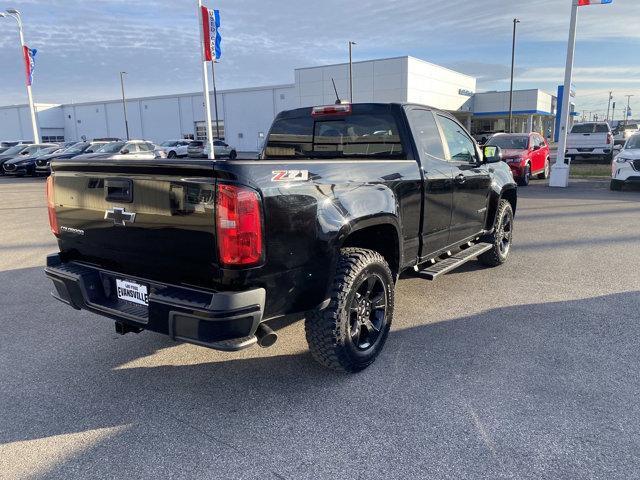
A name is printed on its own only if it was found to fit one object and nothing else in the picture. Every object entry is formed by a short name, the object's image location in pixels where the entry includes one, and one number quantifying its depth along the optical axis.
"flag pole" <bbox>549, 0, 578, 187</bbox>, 14.52
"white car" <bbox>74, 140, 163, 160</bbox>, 22.39
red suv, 15.49
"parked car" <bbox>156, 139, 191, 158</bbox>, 35.09
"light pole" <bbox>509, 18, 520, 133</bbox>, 41.28
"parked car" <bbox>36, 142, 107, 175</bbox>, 23.34
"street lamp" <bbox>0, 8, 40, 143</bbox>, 28.70
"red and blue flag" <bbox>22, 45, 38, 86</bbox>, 28.73
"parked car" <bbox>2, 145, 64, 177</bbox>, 23.31
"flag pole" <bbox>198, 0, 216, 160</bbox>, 19.47
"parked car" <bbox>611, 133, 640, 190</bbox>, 13.32
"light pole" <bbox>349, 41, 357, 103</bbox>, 44.34
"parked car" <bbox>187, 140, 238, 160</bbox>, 33.56
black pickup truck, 2.75
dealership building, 46.69
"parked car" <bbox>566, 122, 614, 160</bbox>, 22.69
